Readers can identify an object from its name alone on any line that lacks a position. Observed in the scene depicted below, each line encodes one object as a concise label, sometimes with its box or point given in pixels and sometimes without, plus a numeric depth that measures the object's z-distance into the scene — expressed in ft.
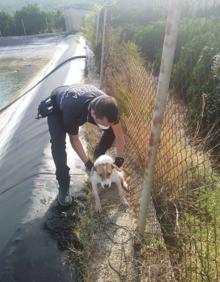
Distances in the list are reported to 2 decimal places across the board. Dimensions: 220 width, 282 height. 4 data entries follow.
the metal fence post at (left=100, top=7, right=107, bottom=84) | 15.77
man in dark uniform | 6.62
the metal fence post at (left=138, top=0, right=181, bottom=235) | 3.97
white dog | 6.84
